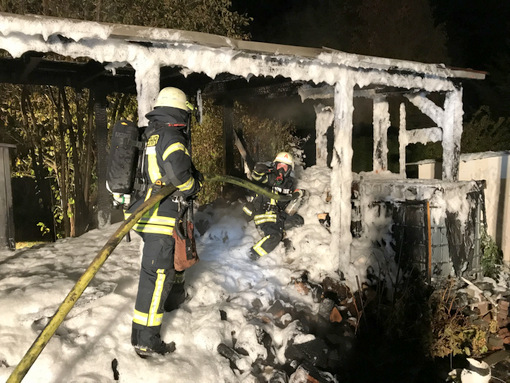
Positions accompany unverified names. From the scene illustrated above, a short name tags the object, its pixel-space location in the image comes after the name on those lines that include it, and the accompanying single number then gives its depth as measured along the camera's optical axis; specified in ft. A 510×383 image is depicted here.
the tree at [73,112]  28.66
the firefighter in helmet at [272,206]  19.43
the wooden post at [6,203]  19.22
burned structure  12.76
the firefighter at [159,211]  11.57
